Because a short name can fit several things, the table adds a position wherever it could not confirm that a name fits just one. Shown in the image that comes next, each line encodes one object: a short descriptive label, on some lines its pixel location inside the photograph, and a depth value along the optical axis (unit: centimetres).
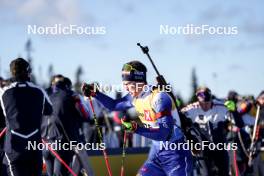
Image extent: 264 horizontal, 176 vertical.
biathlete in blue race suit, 1563
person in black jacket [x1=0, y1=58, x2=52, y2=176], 1675
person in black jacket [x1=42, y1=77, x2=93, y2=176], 2348
